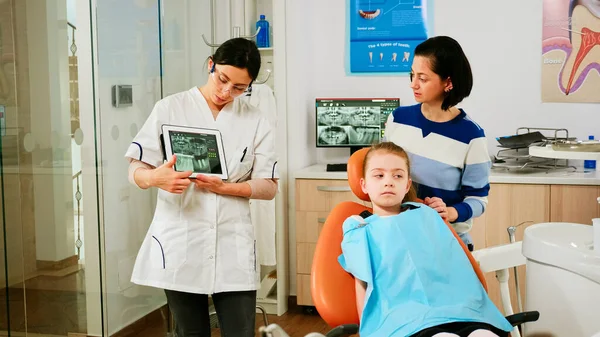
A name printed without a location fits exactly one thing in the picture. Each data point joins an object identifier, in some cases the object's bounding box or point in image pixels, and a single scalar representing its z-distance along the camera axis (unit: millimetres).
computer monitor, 3904
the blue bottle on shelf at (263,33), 3799
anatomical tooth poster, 3779
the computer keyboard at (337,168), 3734
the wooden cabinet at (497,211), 3320
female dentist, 2031
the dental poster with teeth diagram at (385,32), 4020
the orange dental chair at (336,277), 1843
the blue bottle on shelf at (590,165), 3646
